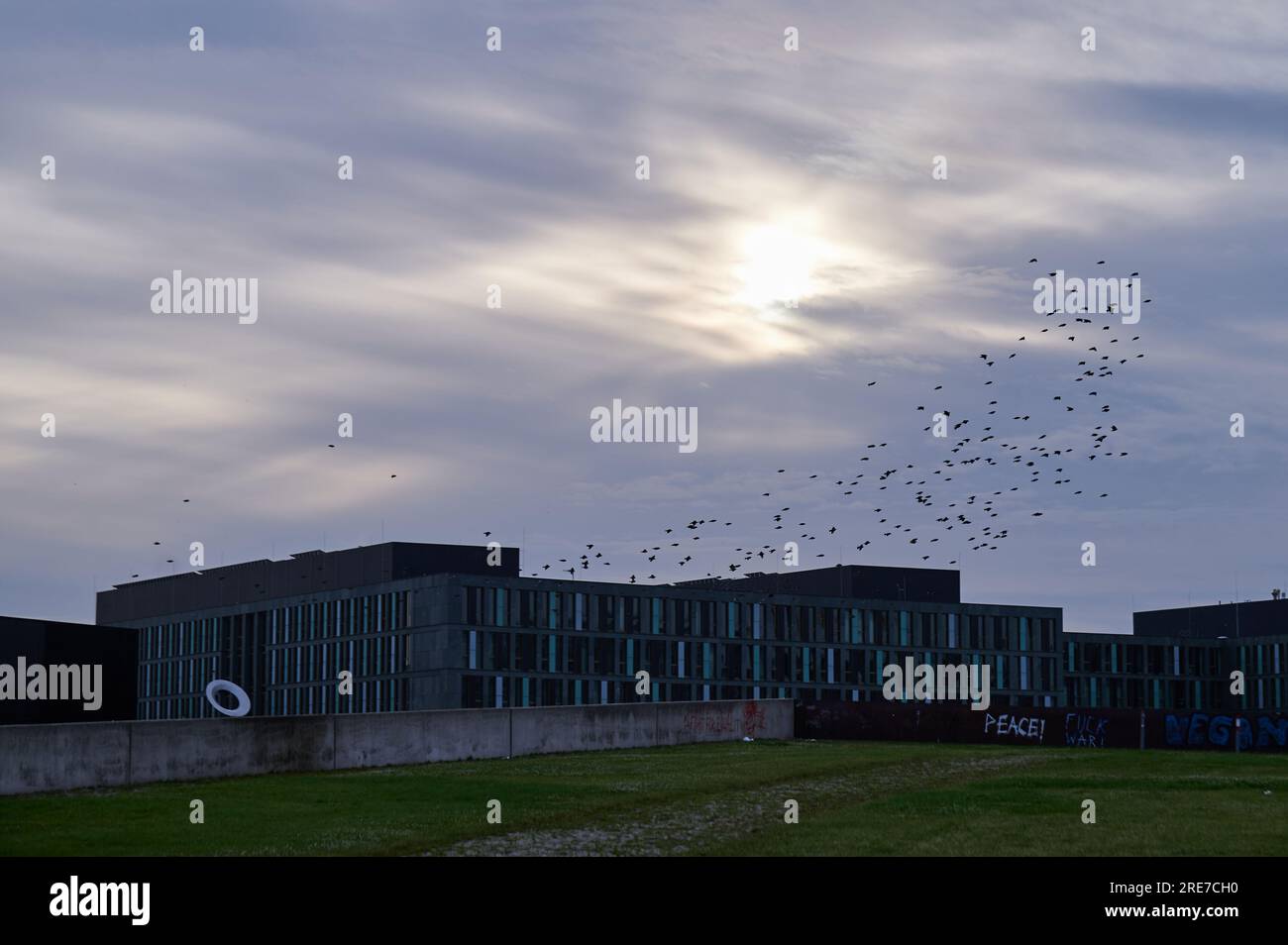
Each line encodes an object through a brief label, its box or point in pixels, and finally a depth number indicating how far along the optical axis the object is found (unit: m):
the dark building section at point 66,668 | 56.88
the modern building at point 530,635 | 151.75
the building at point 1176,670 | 185.00
